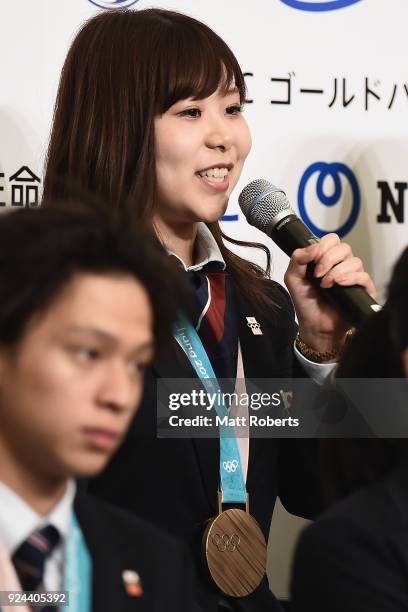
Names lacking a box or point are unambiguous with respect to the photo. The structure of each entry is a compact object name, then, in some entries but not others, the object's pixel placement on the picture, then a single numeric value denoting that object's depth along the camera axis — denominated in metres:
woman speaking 3.86
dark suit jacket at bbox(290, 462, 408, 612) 3.43
